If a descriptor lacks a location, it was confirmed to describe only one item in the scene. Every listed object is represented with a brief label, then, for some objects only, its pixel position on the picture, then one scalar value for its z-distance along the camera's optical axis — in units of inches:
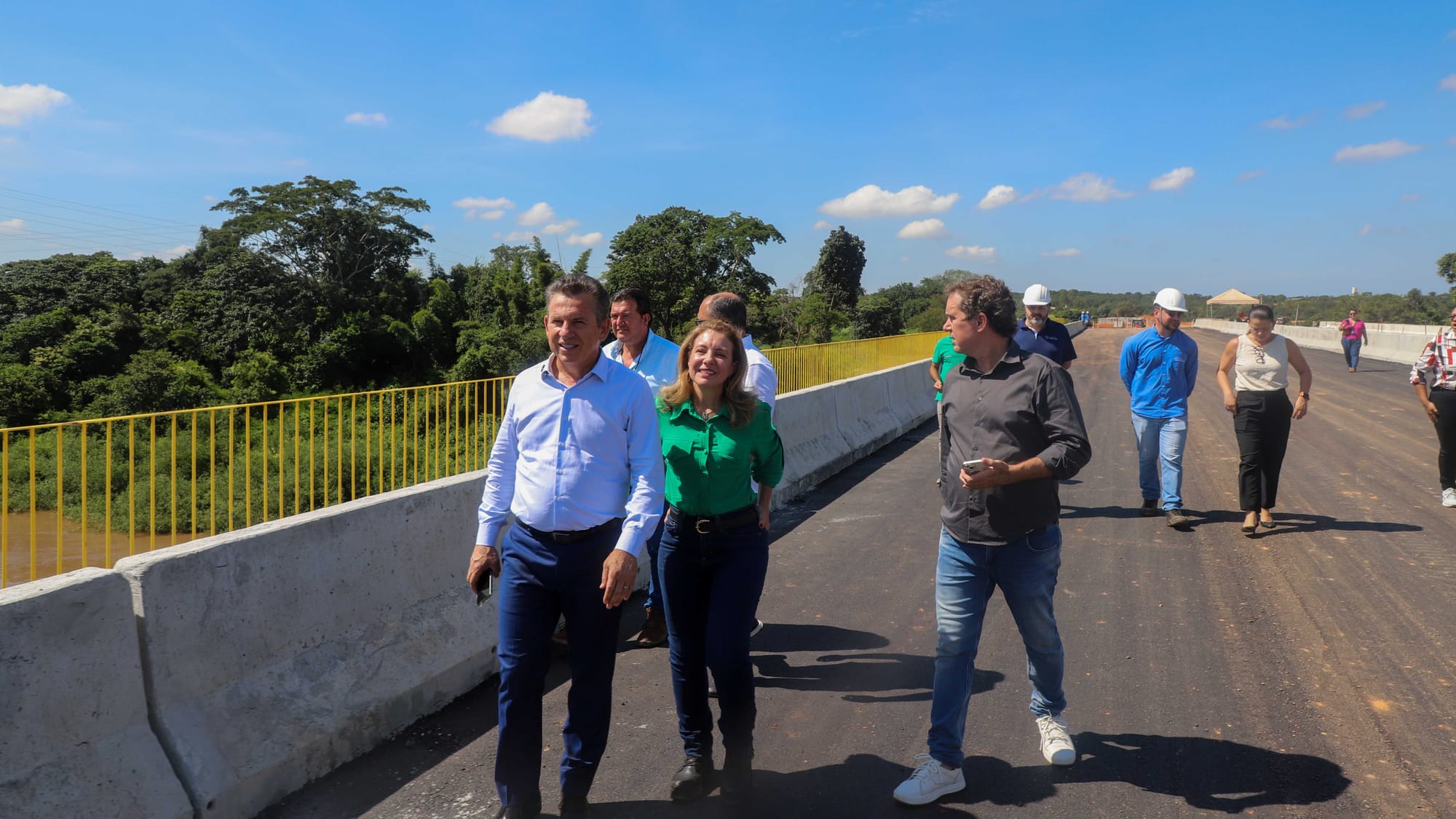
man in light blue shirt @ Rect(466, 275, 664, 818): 126.4
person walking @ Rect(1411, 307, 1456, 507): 322.7
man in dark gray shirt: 131.0
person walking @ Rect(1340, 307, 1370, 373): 1038.4
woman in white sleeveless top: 290.8
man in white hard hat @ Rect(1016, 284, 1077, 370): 296.8
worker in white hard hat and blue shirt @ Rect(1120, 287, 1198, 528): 306.8
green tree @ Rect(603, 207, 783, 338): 2338.8
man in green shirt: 328.8
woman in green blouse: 135.9
